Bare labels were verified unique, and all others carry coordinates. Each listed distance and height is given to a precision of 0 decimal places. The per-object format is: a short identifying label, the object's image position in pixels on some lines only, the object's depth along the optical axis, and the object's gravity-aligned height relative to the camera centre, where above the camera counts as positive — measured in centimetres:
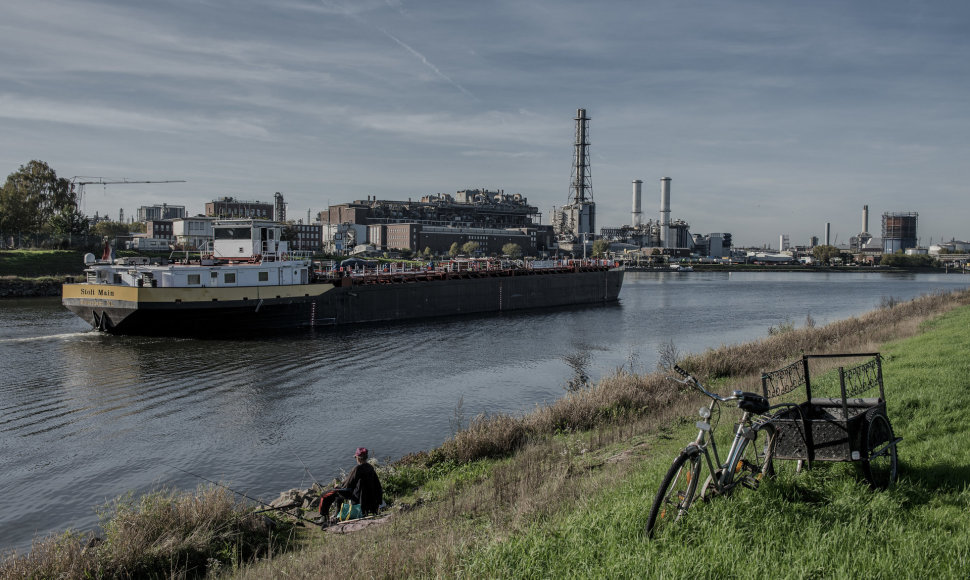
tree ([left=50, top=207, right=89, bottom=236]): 7256 +451
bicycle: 579 -199
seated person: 977 -353
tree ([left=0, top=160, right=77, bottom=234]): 6981 +736
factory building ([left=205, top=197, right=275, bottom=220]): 12781 +1164
